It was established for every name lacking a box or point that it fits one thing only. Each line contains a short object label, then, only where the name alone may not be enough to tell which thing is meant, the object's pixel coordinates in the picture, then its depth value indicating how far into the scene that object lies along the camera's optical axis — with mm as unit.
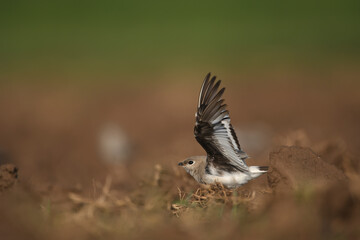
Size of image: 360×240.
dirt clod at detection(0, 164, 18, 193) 11414
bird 11234
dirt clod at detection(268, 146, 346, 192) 10320
